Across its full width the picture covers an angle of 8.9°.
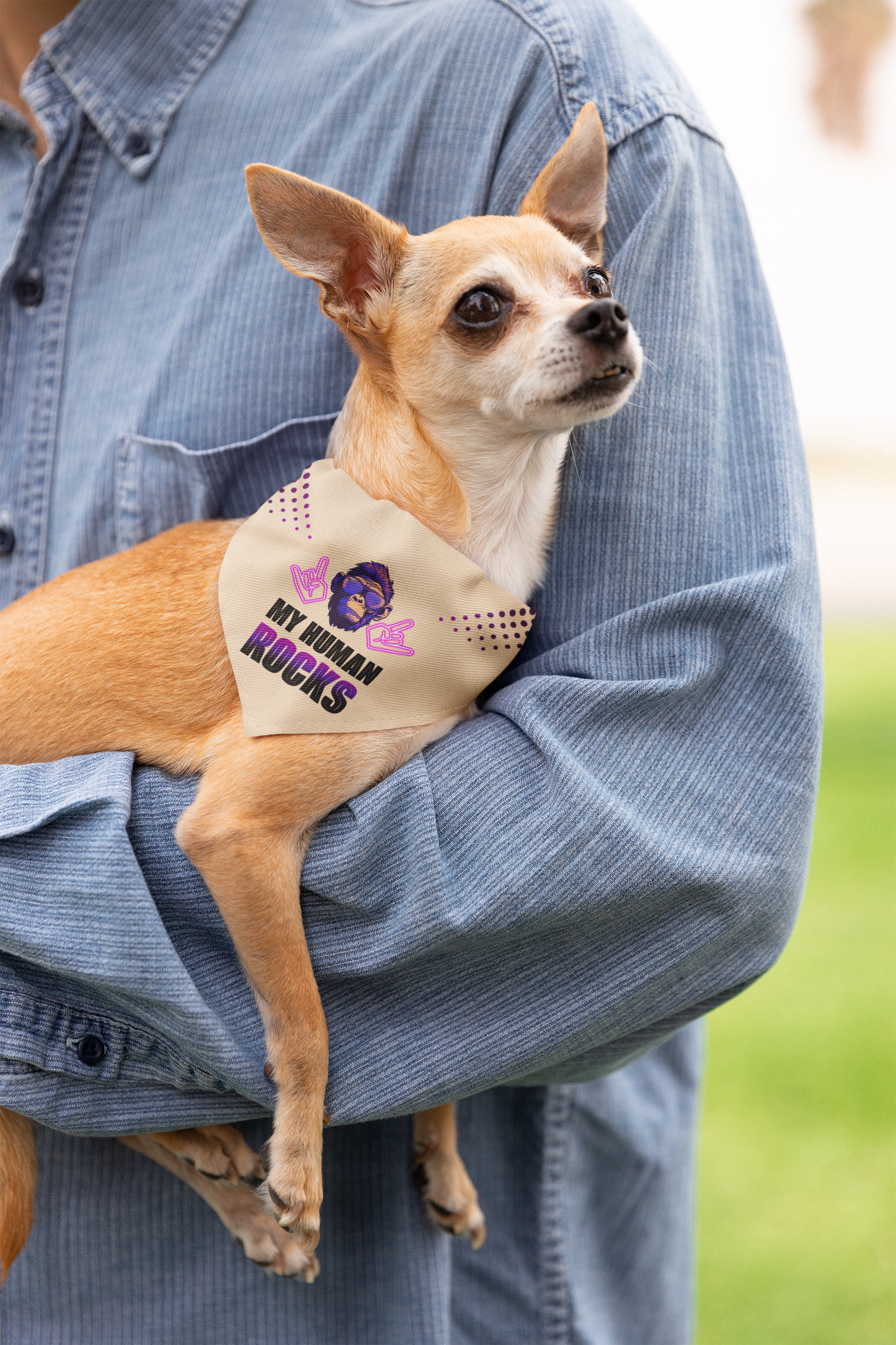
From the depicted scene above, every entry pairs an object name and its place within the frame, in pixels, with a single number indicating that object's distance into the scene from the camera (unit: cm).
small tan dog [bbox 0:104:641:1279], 189
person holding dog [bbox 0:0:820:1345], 186
